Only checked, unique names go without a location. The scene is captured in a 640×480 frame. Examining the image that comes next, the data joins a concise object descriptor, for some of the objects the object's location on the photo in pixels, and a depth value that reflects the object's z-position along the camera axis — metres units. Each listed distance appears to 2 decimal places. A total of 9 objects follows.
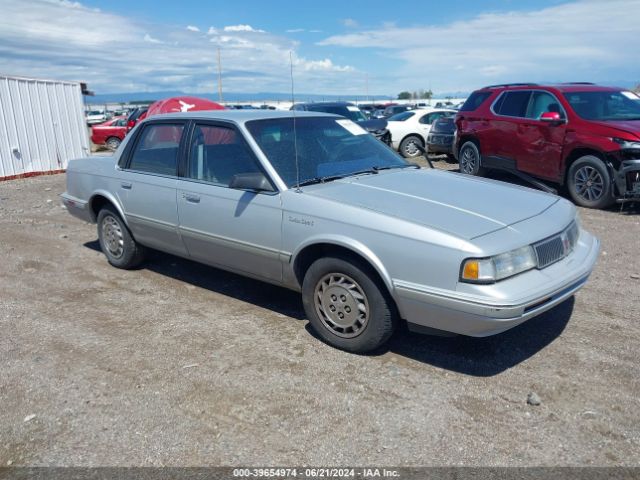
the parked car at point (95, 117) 38.88
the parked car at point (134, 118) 17.81
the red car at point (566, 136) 7.70
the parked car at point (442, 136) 13.23
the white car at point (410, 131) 15.76
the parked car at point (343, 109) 14.44
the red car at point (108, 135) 22.11
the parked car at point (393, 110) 31.44
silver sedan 3.30
